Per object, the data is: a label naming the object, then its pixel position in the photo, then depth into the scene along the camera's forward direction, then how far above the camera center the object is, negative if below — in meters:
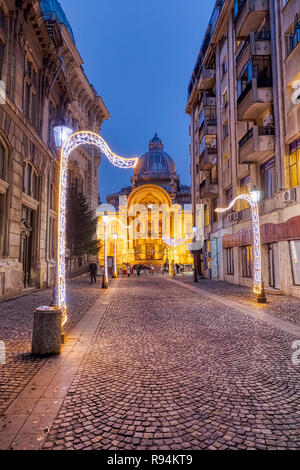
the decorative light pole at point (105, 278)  18.25 -1.12
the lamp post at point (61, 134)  6.68 +2.93
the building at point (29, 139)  13.60 +6.77
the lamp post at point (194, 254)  24.45 +0.50
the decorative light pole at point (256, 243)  12.74 +0.68
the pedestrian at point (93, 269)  22.88 -0.65
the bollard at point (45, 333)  5.33 -1.32
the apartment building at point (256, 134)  14.40 +7.80
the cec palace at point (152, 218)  57.19 +8.87
